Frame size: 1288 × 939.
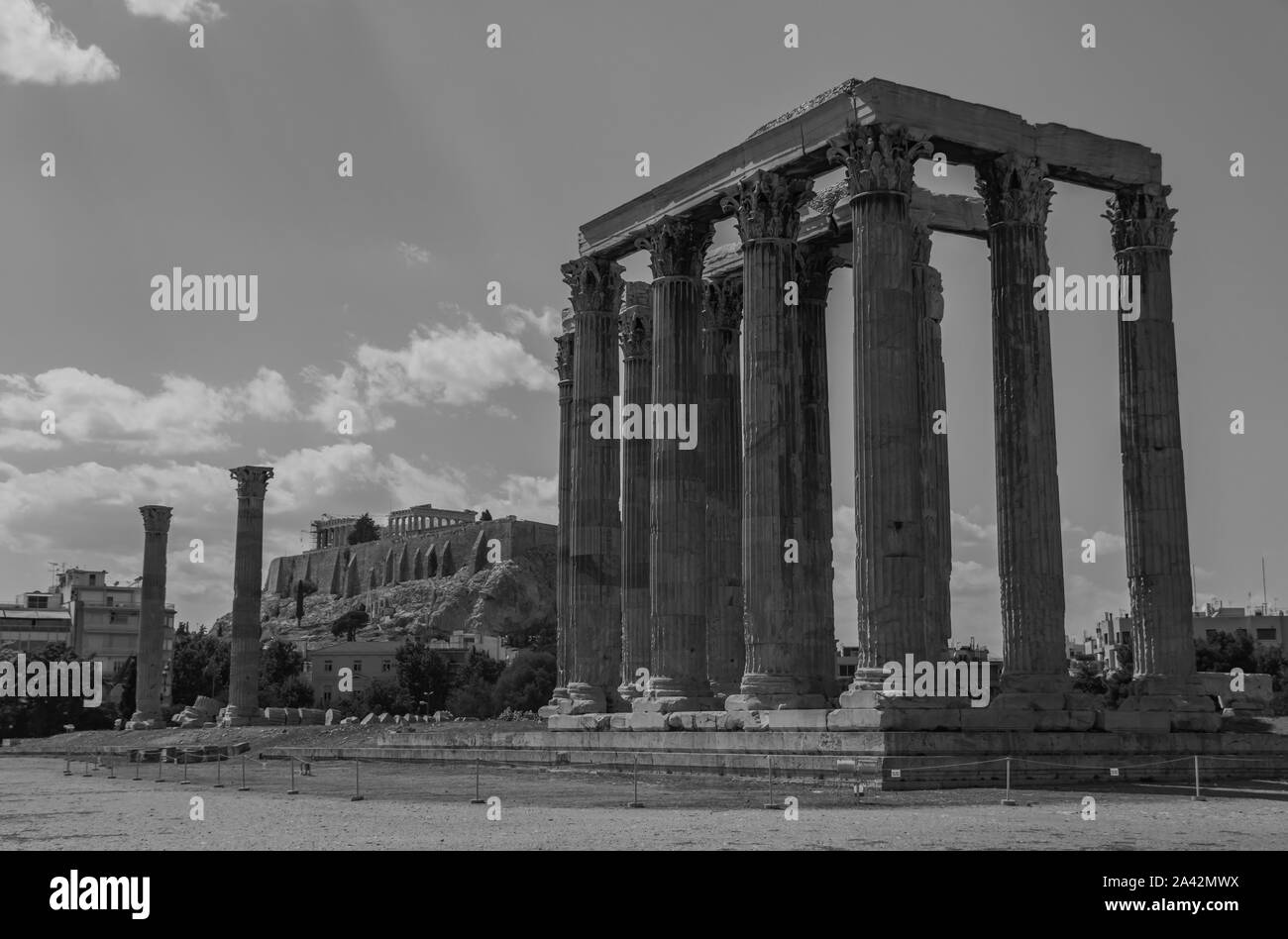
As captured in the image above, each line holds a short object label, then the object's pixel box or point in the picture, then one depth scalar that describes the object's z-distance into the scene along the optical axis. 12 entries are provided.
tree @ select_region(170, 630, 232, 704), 136.50
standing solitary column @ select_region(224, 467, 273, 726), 80.88
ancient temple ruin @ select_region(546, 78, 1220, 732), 35.19
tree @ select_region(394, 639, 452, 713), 146.00
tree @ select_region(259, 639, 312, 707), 152.00
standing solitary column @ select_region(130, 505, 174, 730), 88.00
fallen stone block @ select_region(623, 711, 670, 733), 40.53
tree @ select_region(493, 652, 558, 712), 131.75
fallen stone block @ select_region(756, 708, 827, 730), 34.22
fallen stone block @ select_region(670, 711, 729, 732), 38.22
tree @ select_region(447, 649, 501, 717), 132.00
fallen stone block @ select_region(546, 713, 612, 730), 43.75
